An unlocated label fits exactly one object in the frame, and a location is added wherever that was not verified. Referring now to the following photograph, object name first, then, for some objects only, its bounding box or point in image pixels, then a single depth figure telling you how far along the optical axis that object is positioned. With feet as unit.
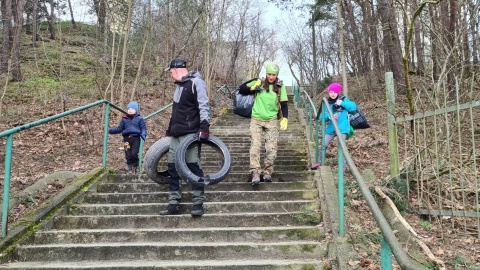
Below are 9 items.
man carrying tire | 14.42
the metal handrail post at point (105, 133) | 18.88
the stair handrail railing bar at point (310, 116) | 19.90
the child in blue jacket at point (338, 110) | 19.13
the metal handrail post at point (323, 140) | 18.03
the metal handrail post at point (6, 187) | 12.28
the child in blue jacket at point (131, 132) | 20.86
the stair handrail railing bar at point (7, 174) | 12.29
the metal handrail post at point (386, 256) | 6.31
